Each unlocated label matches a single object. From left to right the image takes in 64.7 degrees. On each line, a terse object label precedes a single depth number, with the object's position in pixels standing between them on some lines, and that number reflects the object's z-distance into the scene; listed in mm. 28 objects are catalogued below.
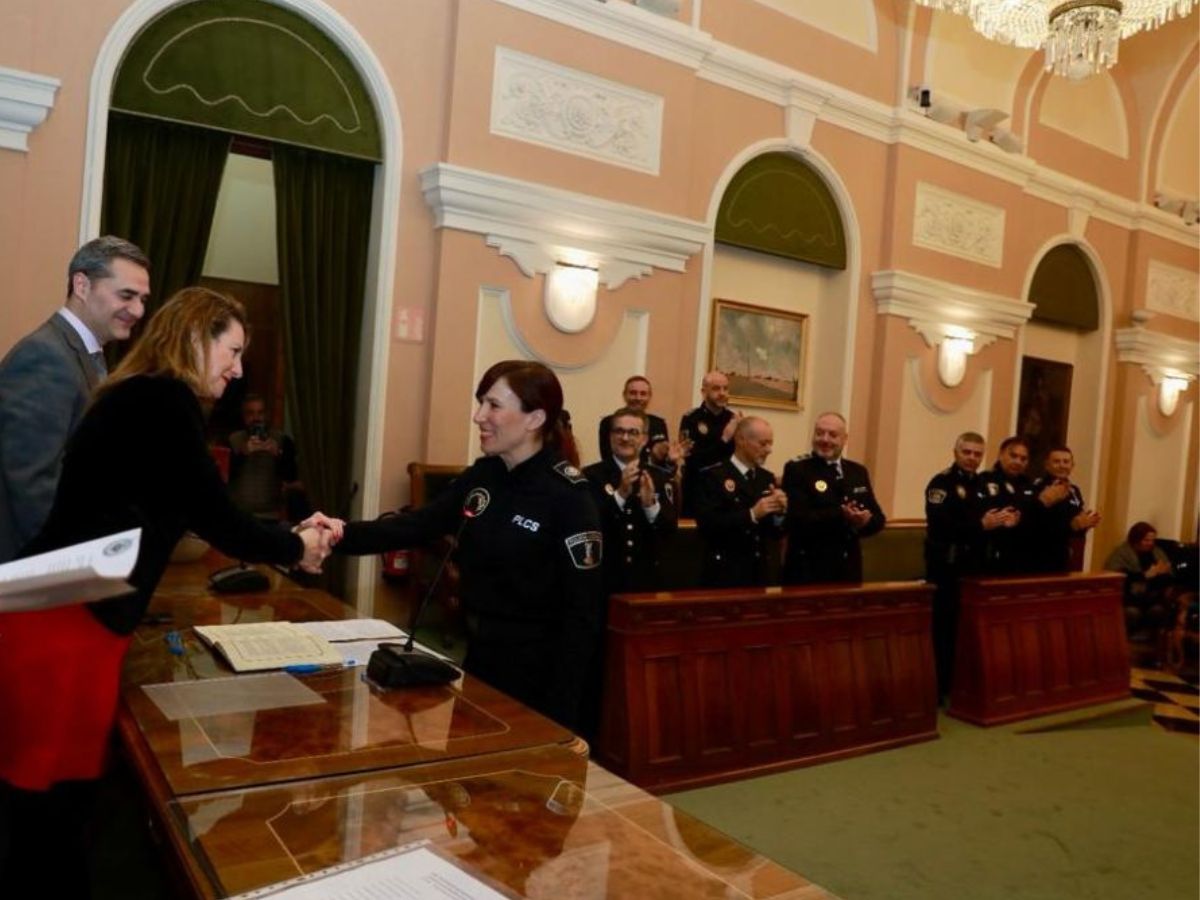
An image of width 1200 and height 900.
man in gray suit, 2211
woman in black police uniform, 2295
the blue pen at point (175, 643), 2152
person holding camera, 5695
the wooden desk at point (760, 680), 3609
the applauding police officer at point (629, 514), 4230
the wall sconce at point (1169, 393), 10305
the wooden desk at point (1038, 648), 5020
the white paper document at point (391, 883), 1104
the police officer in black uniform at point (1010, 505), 5633
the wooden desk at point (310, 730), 1519
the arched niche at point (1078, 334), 9250
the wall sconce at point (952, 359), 8164
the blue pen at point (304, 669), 2064
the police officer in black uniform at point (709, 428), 5891
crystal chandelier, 5305
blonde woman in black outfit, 1665
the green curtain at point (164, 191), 4730
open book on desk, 2078
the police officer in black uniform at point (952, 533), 5266
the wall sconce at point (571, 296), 5852
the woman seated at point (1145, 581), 7328
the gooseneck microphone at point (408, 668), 1984
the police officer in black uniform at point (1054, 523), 5680
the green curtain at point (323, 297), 5266
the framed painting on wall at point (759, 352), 7184
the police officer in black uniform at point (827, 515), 4773
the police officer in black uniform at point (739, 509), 4445
